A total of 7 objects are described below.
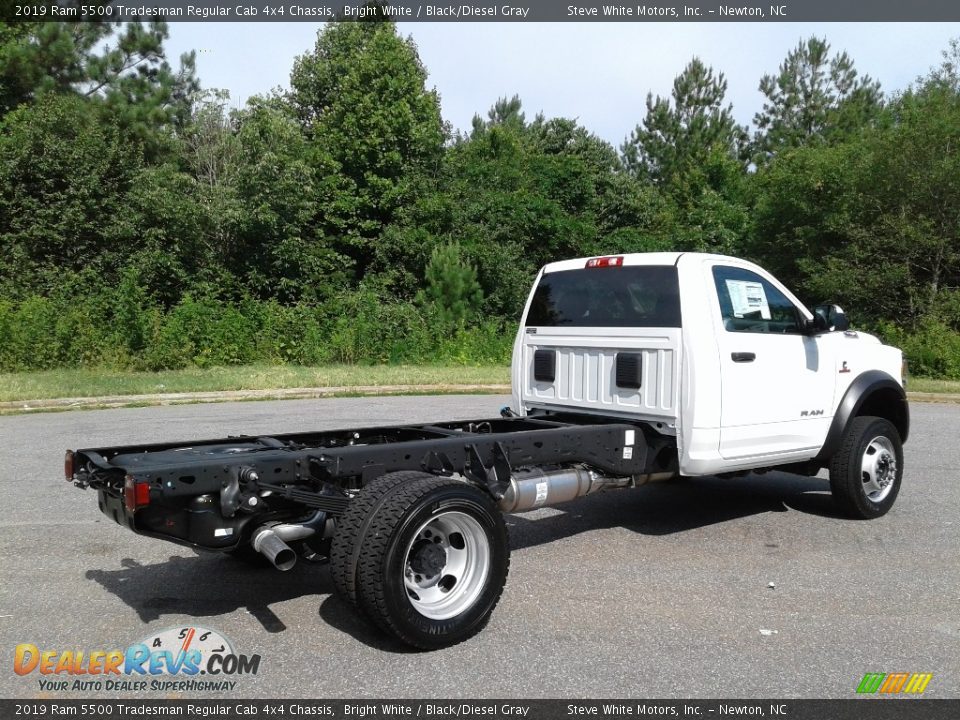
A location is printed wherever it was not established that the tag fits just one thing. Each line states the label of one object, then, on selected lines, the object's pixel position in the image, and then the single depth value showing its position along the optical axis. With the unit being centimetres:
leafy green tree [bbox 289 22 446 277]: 3519
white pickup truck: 440
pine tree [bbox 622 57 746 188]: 5828
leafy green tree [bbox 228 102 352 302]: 3189
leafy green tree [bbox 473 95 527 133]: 6764
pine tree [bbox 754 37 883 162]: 5162
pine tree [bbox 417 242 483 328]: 2941
